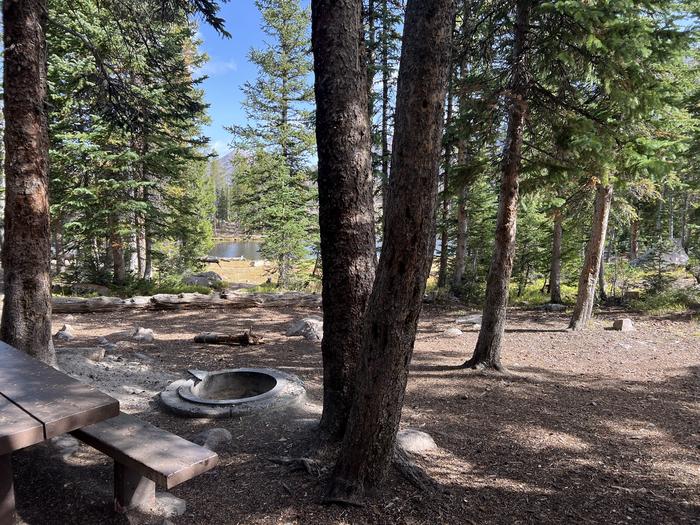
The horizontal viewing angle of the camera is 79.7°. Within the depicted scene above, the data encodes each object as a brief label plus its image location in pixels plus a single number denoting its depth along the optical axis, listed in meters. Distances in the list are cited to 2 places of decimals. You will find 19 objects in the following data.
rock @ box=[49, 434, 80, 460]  3.33
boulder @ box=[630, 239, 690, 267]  12.91
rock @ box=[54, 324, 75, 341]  7.80
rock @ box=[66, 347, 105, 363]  5.98
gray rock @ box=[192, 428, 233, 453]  3.66
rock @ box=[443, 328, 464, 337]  9.48
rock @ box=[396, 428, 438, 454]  3.63
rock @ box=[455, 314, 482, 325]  10.72
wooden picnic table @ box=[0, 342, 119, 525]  2.11
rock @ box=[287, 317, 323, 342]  8.77
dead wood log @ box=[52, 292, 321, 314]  10.02
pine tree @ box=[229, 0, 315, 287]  15.78
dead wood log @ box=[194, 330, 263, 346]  8.07
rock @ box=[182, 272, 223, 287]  16.25
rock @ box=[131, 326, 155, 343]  8.09
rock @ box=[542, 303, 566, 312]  12.73
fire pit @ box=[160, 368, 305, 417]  4.40
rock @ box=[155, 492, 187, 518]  2.73
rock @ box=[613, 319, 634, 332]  9.77
